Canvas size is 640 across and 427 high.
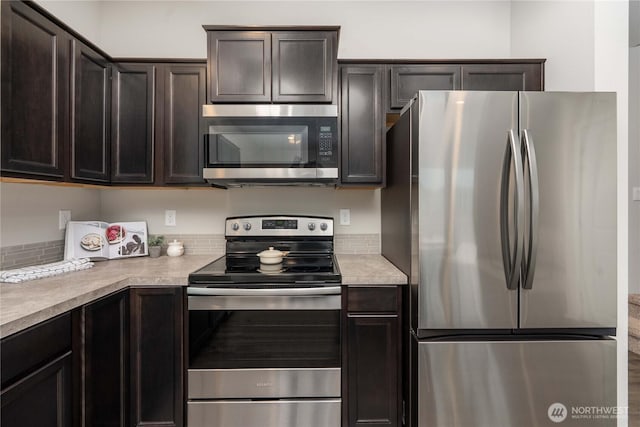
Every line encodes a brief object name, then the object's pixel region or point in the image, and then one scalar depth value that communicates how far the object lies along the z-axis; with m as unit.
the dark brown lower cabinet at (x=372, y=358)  1.68
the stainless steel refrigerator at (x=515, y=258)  1.45
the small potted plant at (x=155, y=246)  2.27
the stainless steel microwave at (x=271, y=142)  1.90
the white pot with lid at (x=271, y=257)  1.91
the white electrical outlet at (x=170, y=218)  2.43
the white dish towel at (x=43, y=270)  1.50
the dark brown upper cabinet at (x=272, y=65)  1.95
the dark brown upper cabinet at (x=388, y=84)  2.05
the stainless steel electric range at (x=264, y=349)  1.68
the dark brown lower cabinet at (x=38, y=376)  1.03
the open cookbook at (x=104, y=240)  2.03
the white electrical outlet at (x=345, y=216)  2.45
